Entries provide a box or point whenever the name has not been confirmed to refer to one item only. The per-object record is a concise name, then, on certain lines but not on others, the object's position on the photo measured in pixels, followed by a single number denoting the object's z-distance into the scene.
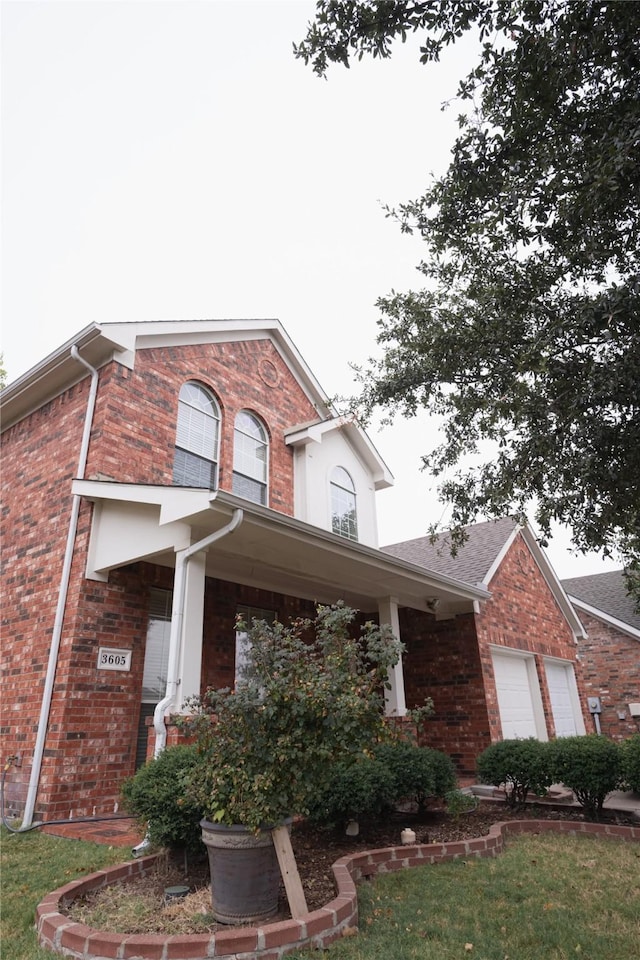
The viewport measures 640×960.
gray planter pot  3.65
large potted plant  3.65
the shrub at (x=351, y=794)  5.71
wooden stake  3.57
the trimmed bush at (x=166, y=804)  4.46
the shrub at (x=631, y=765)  6.77
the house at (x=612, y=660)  16.41
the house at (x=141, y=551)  6.50
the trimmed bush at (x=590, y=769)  6.84
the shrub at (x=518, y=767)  7.12
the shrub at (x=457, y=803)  6.68
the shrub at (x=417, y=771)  6.46
